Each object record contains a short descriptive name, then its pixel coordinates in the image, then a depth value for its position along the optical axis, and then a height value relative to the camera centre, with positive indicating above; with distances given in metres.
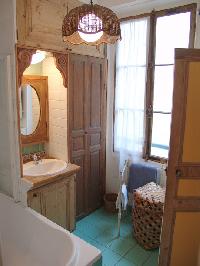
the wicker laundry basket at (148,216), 2.56 -1.25
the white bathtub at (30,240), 1.79 -1.13
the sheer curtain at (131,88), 2.97 +0.14
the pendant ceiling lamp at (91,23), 1.40 +0.45
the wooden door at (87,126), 2.82 -0.34
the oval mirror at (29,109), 2.75 -0.13
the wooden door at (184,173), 1.93 -0.61
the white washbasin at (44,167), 2.62 -0.77
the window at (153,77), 2.76 +0.28
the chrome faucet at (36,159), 2.76 -0.70
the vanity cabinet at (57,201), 2.36 -1.06
